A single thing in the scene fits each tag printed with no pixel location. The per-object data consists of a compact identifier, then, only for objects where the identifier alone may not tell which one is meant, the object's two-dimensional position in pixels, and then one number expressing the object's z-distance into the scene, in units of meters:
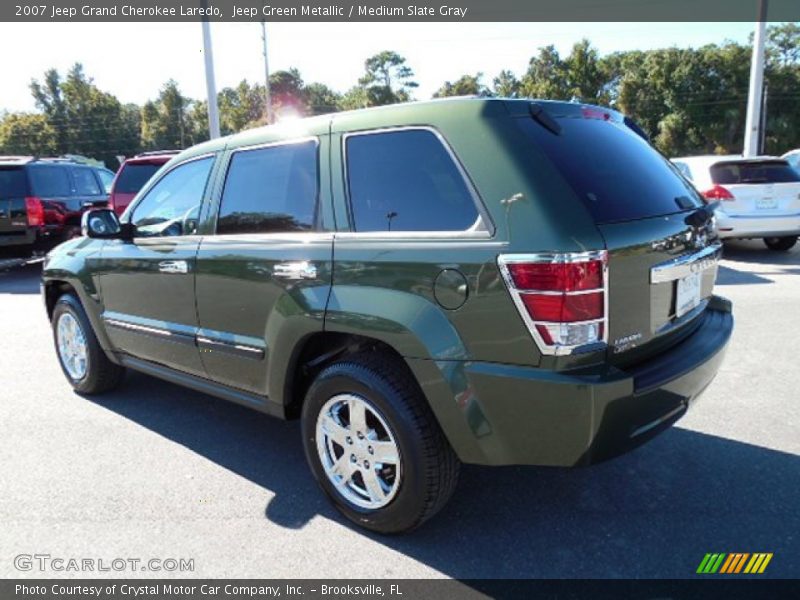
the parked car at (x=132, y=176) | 9.88
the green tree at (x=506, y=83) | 55.52
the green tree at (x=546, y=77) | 44.50
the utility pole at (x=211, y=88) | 14.23
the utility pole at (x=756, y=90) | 14.02
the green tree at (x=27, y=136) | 65.56
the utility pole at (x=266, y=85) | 28.13
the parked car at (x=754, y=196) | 8.80
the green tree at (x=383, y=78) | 58.28
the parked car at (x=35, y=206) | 9.86
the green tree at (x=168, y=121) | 64.44
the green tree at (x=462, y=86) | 56.72
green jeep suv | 2.15
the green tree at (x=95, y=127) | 67.62
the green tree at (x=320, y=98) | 77.97
